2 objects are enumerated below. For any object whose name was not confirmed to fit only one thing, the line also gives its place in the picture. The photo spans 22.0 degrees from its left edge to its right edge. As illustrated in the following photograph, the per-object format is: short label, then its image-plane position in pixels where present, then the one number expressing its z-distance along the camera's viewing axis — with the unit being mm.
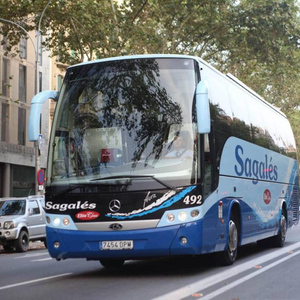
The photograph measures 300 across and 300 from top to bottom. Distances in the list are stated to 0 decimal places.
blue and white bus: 11453
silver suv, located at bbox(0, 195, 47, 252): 23484
